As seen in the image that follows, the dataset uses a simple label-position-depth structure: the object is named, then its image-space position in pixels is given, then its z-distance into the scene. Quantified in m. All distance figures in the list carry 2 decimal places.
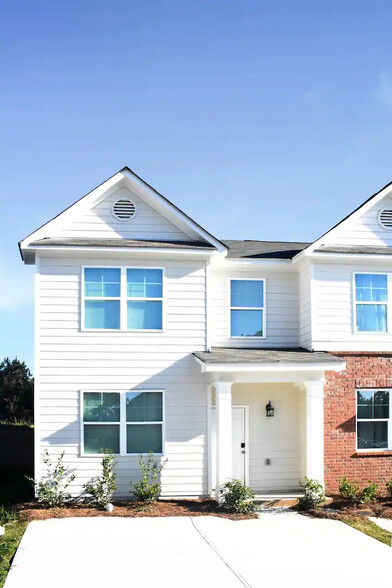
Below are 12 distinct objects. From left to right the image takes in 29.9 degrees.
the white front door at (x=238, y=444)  18.42
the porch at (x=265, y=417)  16.80
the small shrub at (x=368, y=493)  16.75
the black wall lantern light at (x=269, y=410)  18.58
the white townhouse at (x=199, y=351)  17.16
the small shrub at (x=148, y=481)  16.55
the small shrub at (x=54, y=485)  16.33
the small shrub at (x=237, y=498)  16.02
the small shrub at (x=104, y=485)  16.36
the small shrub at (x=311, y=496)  16.48
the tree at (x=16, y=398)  33.88
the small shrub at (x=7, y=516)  14.94
